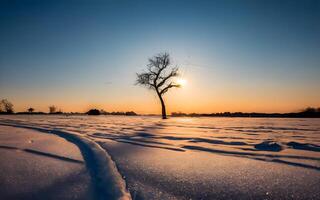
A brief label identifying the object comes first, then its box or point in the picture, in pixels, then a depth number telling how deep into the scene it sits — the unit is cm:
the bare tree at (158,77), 1723
